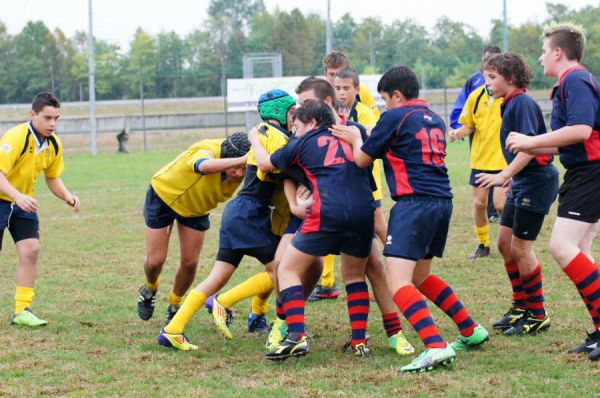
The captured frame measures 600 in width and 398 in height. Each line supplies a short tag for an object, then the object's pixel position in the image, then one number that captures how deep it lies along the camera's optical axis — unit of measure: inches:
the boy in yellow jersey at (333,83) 624.1
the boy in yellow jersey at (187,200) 506.6
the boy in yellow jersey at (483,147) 729.6
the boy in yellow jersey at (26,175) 553.3
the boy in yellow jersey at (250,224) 485.7
